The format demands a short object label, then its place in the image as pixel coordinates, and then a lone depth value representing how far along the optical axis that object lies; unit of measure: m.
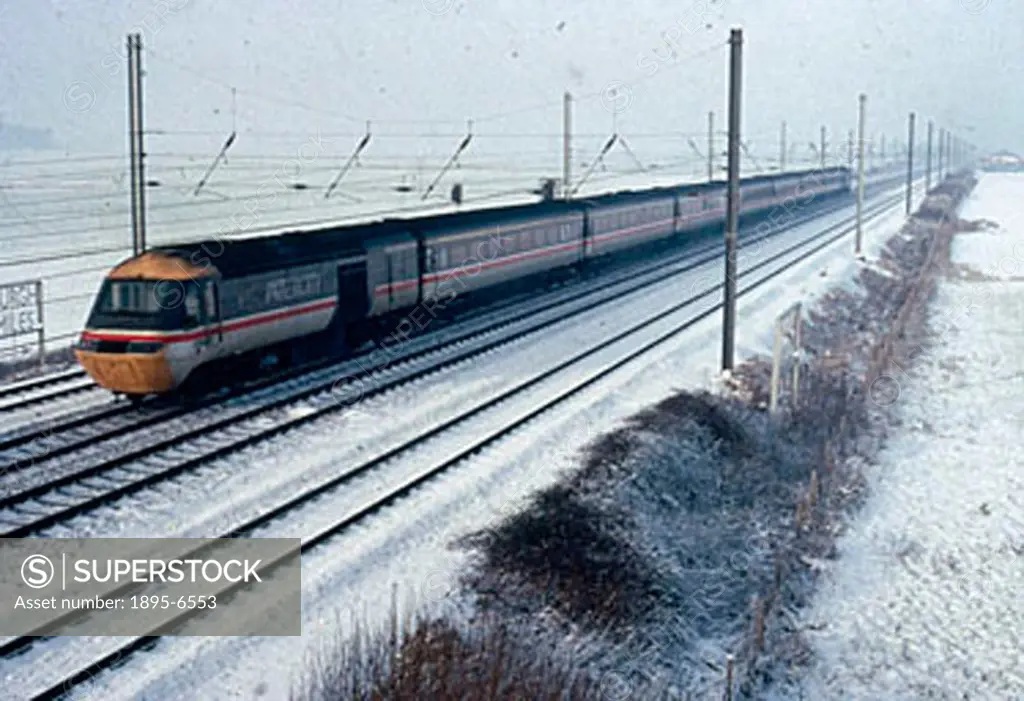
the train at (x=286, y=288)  17.36
